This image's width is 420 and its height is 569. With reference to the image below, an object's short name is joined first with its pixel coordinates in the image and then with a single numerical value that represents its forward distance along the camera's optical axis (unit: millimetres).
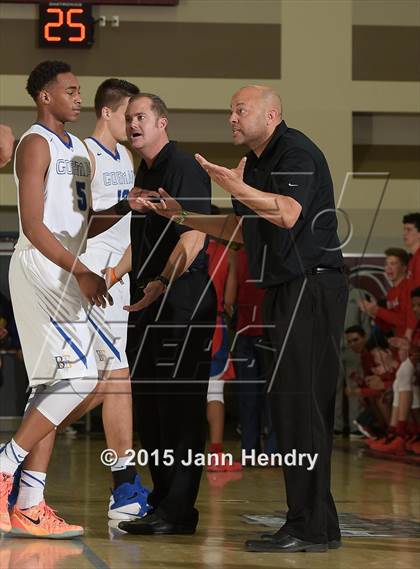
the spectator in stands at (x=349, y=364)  14966
